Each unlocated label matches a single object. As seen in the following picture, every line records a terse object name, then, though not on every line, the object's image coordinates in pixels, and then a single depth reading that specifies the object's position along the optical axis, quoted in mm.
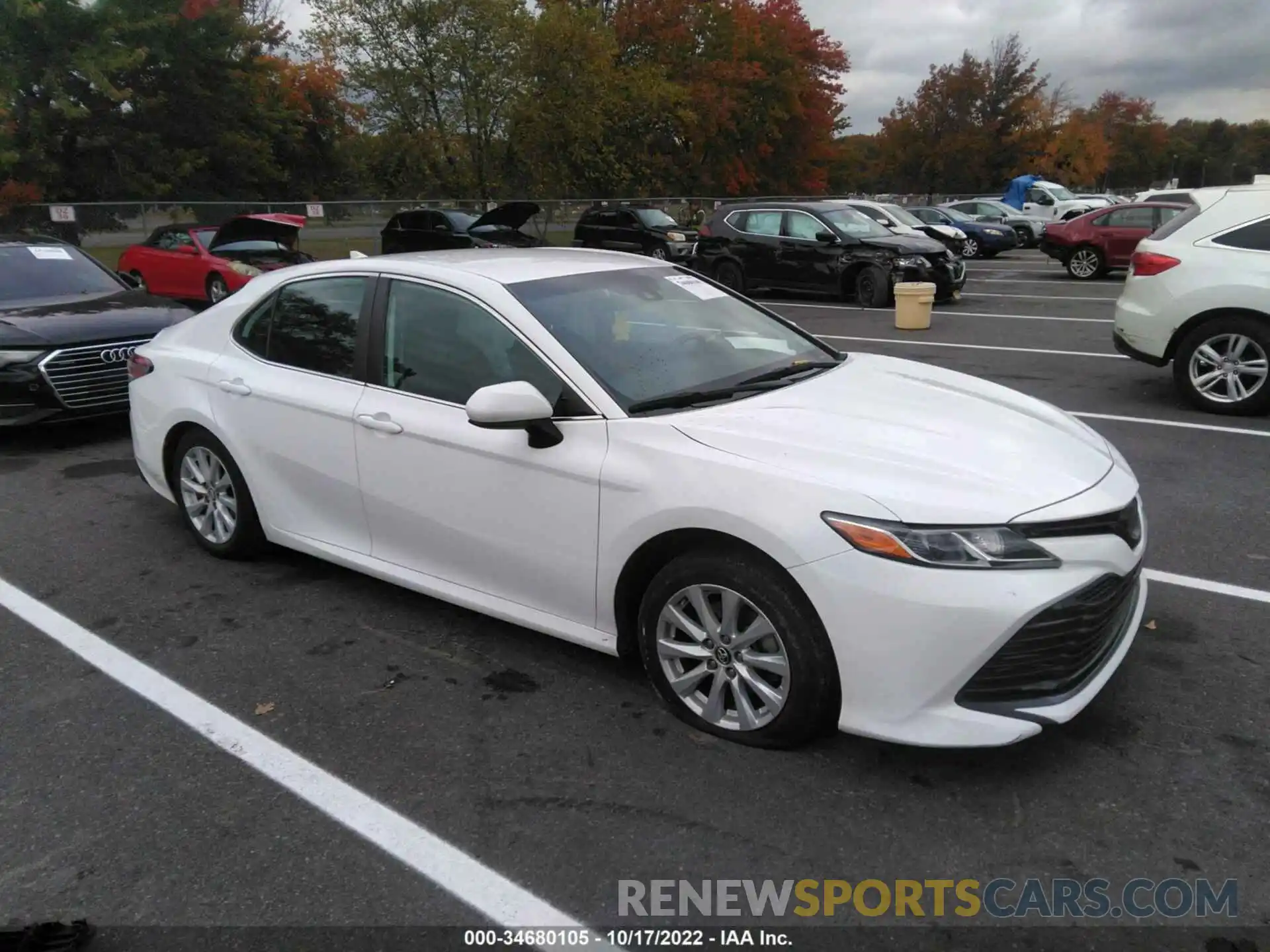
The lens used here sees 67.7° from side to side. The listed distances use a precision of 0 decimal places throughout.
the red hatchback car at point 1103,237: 18578
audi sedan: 6754
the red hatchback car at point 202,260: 14320
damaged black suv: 14750
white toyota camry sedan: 2701
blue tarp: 35438
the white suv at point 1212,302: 7207
